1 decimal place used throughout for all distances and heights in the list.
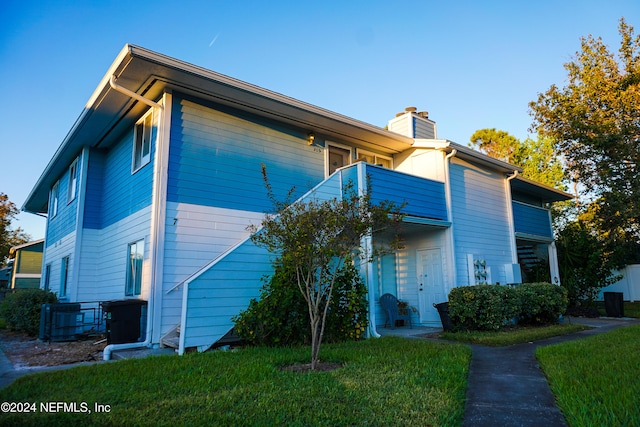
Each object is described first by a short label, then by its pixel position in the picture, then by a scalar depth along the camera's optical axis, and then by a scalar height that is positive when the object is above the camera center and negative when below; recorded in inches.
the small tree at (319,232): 235.5 +33.8
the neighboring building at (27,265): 951.0 +70.1
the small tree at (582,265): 608.1 +32.5
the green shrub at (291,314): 289.3 -16.0
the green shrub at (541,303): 419.5 -14.5
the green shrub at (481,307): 371.9 -16.5
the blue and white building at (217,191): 312.8 +97.9
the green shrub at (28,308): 405.7 -12.0
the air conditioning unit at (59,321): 353.4 -22.2
